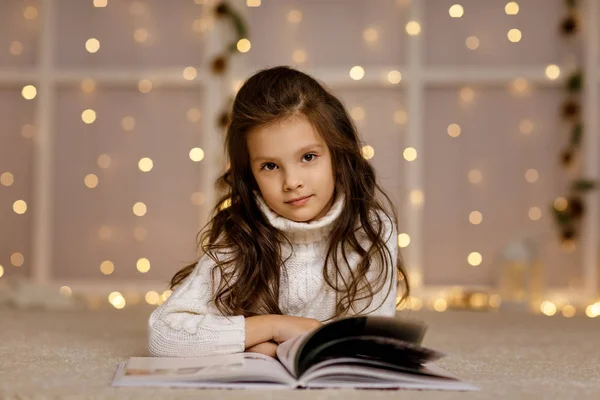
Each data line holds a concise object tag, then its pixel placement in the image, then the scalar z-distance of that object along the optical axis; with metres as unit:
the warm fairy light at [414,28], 3.55
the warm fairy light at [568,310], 3.37
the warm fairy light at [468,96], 3.58
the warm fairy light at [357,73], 3.55
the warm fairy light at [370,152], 3.56
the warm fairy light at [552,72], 3.51
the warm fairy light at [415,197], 3.52
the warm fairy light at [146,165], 3.64
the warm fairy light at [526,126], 3.56
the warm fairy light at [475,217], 3.56
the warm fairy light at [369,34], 3.60
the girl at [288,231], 1.52
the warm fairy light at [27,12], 3.69
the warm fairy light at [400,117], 3.58
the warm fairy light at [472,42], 3.58
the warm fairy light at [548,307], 3.41
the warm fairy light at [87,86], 3.64
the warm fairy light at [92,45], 3.67
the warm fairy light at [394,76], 3.56
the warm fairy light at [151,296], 3.59
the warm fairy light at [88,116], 3.66
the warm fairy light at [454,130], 3.58
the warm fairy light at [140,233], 3.63
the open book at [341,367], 1.16
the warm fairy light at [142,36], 3.66
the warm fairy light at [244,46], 3.60
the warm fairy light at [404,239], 3.50
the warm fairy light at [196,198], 3.61
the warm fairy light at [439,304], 3.49
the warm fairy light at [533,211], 3.55
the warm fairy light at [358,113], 3.57
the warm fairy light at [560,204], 3.50
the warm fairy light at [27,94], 3.68
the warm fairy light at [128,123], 3.66
